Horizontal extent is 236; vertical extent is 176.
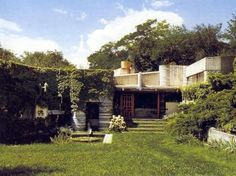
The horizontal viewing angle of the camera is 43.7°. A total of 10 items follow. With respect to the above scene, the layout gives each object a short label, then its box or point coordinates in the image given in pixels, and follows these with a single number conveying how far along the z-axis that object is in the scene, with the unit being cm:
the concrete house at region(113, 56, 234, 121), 2421
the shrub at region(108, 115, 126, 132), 2121
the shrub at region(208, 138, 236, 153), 1183
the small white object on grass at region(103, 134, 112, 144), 1643
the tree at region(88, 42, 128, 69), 5190
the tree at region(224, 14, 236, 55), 3172
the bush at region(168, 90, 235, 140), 1484
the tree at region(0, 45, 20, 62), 3719
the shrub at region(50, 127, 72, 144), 1665
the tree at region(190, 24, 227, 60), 3395
